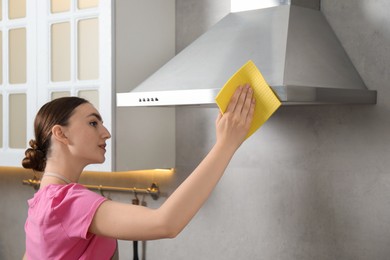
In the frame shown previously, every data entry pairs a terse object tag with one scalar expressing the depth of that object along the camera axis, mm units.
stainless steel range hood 2652
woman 2150
